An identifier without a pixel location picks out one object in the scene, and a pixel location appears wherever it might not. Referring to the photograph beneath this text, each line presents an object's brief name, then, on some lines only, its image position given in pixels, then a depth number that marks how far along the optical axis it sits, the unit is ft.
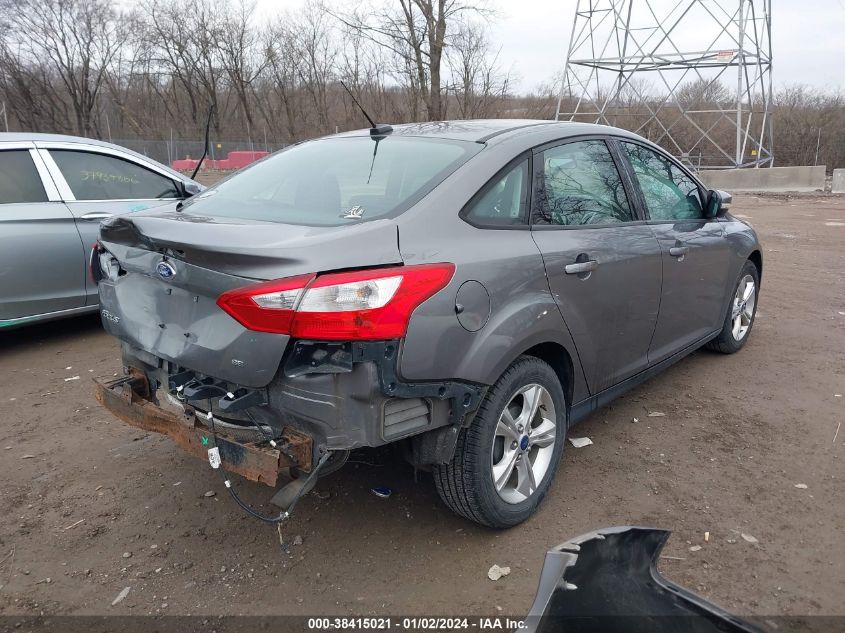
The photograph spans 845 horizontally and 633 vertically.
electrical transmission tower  68.80
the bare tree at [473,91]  89.10
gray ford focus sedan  7.01
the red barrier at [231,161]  112.98
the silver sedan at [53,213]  15.87
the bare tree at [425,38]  73.72
